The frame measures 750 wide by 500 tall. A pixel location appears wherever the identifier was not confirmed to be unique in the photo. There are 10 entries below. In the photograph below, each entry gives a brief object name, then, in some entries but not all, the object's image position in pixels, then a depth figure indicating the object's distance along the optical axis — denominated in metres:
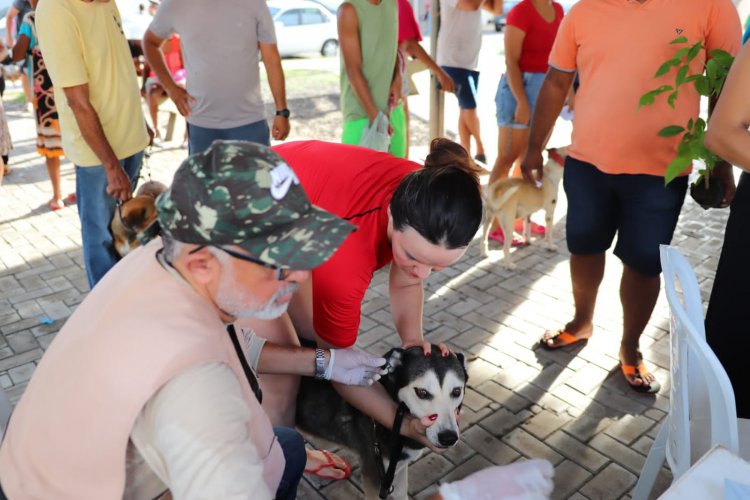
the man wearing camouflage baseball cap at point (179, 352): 1.17
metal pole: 6.15
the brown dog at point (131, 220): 3.64
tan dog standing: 4.61
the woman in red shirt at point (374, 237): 1.89
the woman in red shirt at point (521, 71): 4.63
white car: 14.88
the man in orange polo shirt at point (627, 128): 2.77
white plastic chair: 1.71
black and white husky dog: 2.29
